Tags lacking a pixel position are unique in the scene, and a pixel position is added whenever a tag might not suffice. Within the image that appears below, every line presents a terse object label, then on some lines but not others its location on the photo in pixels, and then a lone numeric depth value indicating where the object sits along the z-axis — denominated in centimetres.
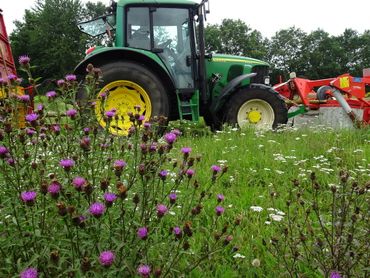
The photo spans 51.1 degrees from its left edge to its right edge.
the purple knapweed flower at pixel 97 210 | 117
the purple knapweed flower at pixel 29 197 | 122
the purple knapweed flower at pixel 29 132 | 175
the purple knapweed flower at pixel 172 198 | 158
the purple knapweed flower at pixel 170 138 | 165
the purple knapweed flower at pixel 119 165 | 133
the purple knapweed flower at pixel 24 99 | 196
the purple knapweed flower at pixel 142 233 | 128
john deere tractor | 562
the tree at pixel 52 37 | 4131
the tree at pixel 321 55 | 5256
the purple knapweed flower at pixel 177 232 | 133
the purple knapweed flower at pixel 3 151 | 139
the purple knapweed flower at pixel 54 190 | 121
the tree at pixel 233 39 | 5191
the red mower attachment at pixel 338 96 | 661
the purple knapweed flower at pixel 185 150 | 168
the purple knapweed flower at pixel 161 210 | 134
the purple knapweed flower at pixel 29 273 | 112
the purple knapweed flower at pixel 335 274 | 130
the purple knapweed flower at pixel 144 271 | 111
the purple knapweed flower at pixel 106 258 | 112
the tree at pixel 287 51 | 5519
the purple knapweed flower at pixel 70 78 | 216
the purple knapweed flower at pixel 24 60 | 204
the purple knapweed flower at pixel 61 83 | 215
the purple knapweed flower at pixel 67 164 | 139
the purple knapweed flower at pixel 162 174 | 162
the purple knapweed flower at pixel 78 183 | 125
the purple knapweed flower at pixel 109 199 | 123
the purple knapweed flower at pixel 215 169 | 170
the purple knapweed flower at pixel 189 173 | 164
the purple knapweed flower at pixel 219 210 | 158
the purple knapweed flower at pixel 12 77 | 208
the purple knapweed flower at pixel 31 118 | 164
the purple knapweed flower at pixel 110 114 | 196
